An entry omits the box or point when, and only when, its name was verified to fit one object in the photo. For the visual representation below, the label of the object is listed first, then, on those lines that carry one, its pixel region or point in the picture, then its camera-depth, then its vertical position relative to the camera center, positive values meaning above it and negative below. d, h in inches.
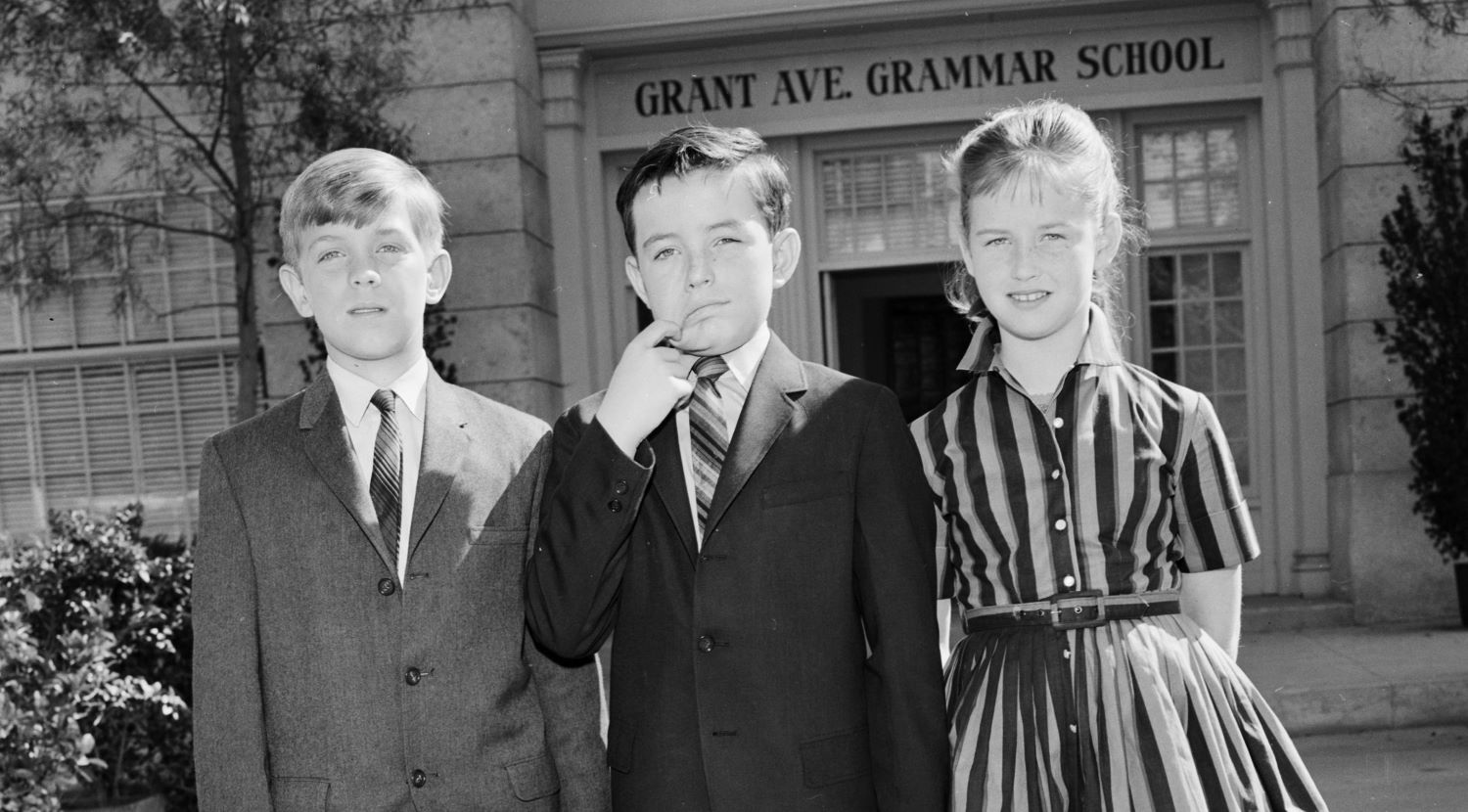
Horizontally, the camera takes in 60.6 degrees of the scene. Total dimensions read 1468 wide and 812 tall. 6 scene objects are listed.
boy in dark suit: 72.6 -10.9
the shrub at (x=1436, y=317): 246.5 +3.6
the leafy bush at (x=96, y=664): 144.2 -31.9
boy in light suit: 74.5 -11.3
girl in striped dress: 74.9 -11.8
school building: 272.8 +33.6
